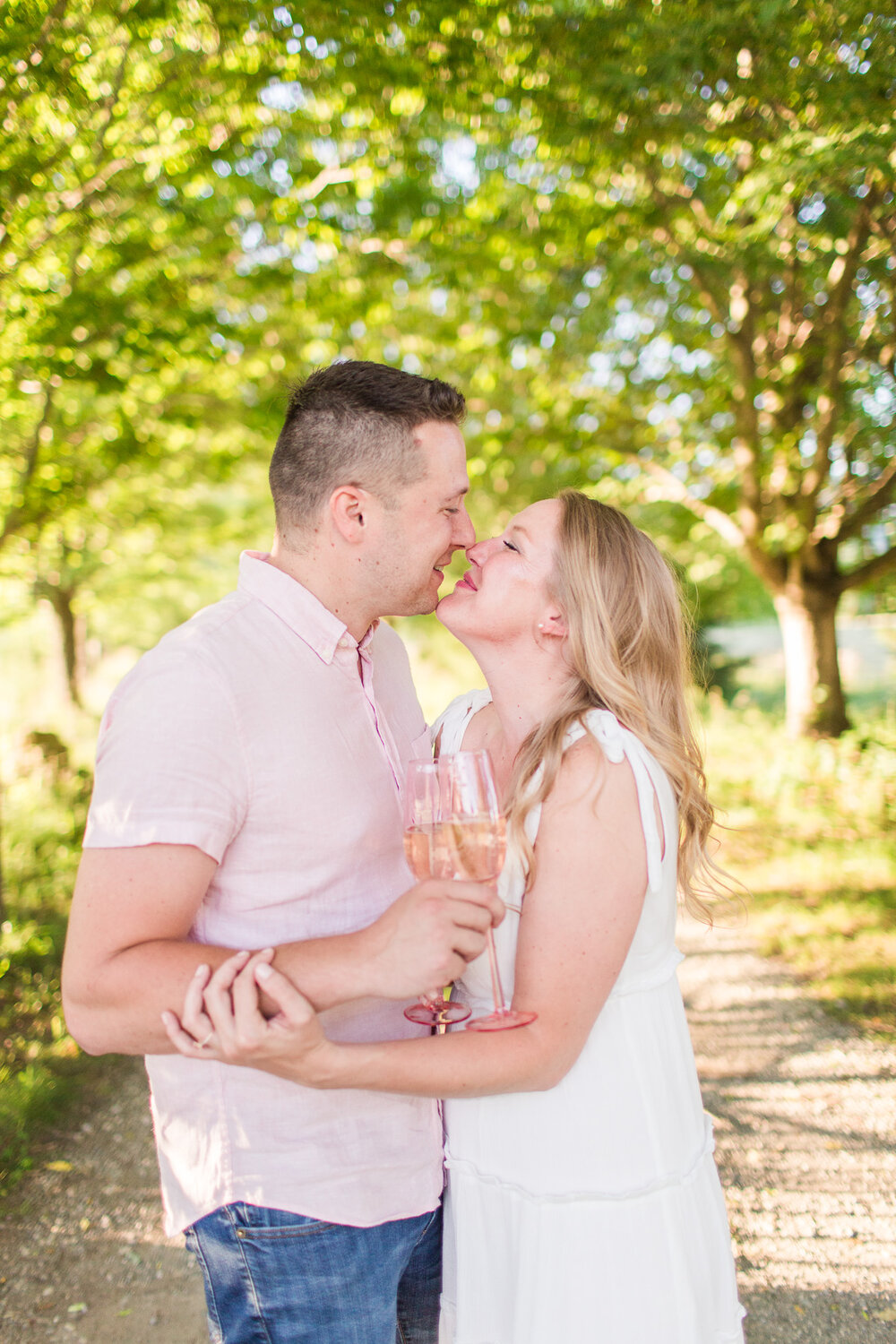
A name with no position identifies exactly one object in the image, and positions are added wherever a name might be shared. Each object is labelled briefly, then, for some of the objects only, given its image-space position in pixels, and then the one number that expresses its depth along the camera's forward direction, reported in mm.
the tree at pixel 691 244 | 5707
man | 1715
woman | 1957
